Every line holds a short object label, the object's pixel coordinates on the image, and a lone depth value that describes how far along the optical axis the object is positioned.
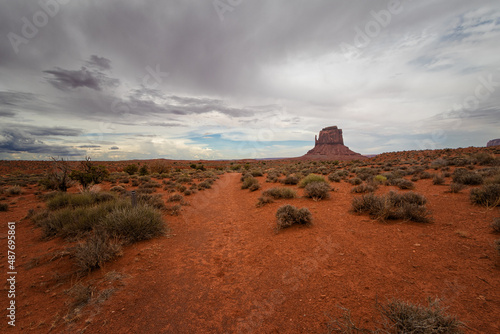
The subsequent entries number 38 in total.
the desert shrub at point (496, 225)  4.49
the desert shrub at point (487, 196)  6.19
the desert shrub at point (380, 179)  11.98
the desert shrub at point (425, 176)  12.48
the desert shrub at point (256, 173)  22.56
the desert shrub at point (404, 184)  10.10
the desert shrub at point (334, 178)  14.26
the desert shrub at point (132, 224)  5.66
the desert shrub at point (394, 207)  5.80
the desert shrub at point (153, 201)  9.05
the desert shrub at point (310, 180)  12.60
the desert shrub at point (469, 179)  9.02
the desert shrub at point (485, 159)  14.88
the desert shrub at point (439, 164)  16.12
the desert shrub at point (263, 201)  9.91
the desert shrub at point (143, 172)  27.22
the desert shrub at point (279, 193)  10.47
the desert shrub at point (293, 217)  6.46
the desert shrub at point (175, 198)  11.18
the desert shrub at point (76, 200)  8.50
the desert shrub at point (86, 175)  14.63
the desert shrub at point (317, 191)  9.53
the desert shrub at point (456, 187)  8.27
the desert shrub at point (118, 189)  13.33
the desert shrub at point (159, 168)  30.59
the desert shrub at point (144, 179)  18.51
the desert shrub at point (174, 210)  9.06
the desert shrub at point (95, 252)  4.17
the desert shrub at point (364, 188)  9.86
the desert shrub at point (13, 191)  13.40
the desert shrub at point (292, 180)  14.59
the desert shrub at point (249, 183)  14.88
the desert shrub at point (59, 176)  12.27
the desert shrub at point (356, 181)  12.54
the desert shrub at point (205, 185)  16.18
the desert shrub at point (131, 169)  29.74
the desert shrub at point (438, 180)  10.33
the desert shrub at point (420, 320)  1.99
